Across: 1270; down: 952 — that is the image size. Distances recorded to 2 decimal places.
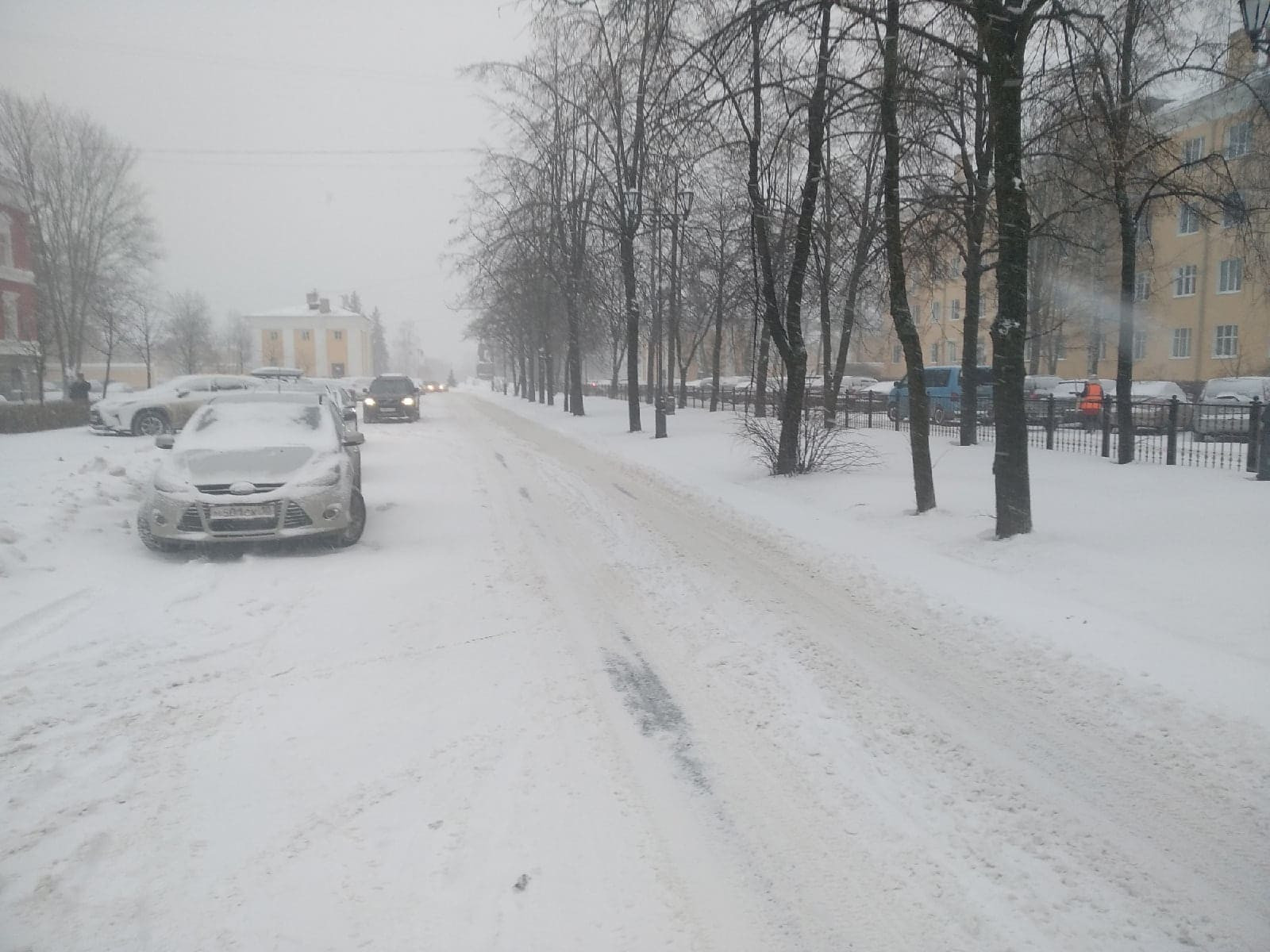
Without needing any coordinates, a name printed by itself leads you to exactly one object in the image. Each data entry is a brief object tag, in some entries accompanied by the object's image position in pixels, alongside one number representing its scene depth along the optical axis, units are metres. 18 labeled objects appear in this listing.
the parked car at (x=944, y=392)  26.91
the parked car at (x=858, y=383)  49.77
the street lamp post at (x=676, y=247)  19.15
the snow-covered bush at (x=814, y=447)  14.69
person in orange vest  17.11
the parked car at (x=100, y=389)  43.89
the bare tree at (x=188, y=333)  52.06
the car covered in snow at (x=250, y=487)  7.92
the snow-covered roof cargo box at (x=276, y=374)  21.78
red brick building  31.47
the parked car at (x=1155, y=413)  14.42
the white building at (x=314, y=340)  99.81
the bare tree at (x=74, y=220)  28.17
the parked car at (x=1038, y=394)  18.53
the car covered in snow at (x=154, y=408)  21.61
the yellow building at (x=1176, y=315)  32.94
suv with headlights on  31.20
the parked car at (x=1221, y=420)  13.62
